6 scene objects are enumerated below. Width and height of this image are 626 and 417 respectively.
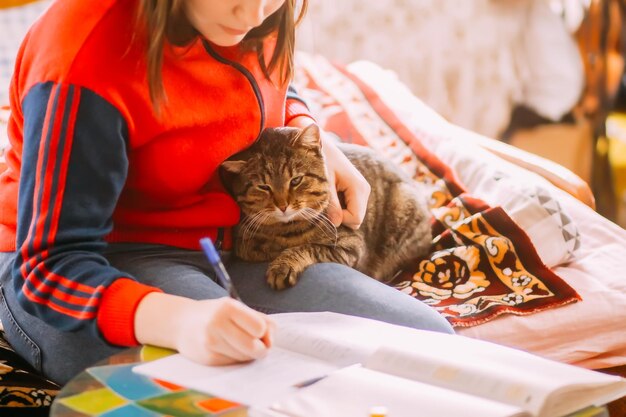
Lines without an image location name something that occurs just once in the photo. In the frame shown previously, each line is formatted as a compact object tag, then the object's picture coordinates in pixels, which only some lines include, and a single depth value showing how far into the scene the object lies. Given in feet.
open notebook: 2.79
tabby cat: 4.89
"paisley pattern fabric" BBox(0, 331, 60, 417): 3.97
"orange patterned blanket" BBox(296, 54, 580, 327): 5.42
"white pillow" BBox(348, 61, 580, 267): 6.02
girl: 3.40
